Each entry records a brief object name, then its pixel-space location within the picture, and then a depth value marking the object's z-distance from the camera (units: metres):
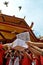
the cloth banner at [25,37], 1.76
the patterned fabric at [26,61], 2.48
